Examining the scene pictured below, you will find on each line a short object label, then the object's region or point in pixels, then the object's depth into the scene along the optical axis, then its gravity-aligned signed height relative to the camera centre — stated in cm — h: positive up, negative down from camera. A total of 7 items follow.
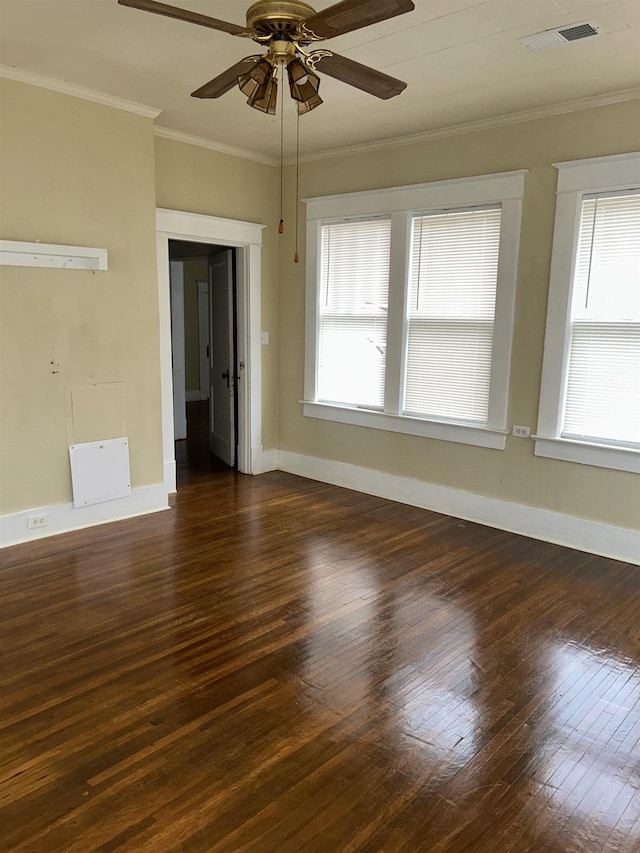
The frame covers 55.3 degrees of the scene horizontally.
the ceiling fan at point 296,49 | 215 +102
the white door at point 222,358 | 601 -49
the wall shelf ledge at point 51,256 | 385 +33
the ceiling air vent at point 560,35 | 301 +140
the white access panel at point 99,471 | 438 -119
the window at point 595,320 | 395 -2
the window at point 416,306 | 457 +6
